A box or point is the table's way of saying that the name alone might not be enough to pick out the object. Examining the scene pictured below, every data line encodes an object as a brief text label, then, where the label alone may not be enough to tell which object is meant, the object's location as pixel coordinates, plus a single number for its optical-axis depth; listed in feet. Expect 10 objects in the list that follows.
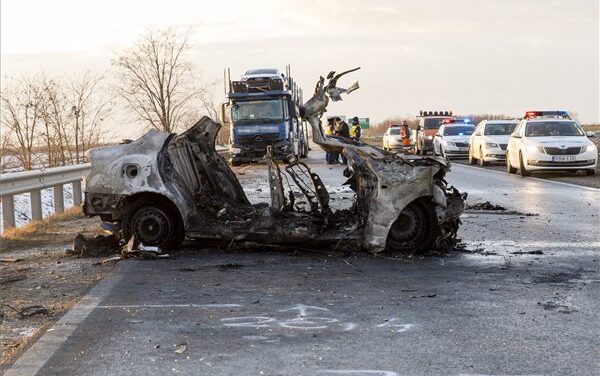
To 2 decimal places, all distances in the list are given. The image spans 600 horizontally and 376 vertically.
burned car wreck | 29.50
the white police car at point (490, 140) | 102.42
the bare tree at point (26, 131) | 73.41
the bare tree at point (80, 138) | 84.69
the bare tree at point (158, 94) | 136.26
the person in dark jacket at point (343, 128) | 98.12
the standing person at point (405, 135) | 161.94
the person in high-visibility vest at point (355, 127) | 113.77
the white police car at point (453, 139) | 123.54
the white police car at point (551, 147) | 78.12
